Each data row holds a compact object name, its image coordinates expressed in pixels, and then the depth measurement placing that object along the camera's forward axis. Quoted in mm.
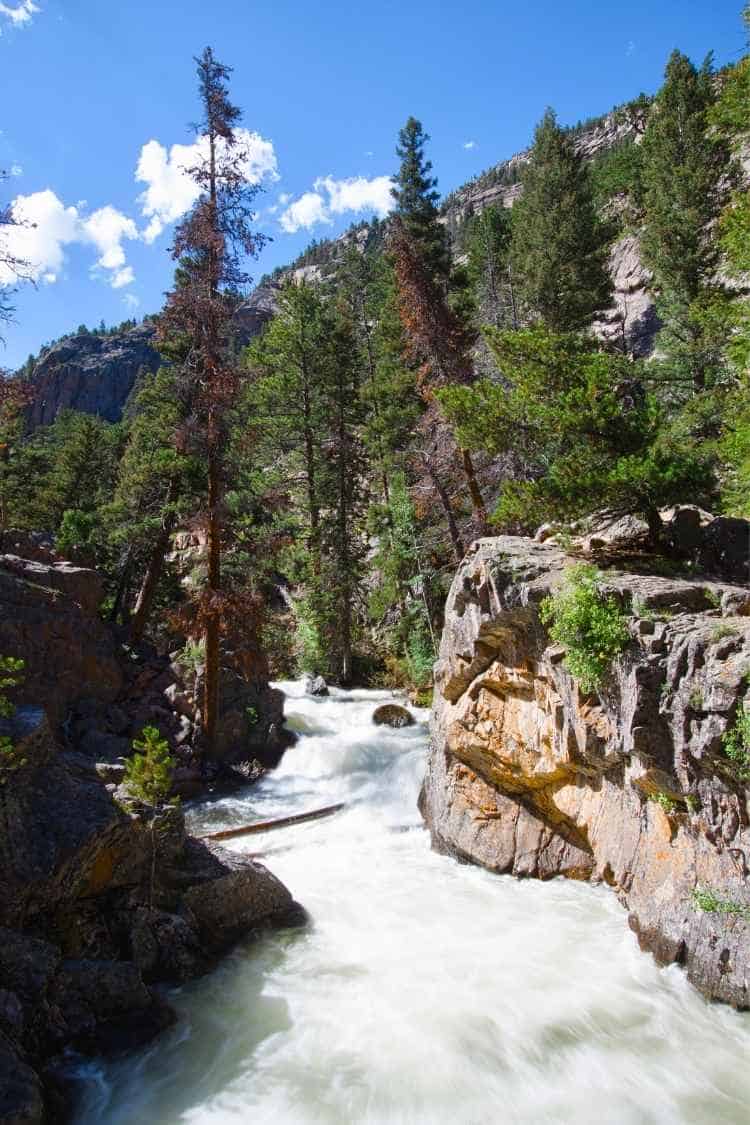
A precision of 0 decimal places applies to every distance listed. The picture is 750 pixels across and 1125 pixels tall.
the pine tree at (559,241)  28438
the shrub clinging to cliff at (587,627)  8695
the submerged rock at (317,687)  22938
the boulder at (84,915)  6309
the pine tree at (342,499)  25938
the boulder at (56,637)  15258
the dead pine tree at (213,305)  16453
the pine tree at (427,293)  19672
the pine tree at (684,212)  20734
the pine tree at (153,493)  19547
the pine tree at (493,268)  31364
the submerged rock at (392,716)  19422
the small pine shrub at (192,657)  18031
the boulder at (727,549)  9539
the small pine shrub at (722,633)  7402
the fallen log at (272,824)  13117
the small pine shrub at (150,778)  8984
